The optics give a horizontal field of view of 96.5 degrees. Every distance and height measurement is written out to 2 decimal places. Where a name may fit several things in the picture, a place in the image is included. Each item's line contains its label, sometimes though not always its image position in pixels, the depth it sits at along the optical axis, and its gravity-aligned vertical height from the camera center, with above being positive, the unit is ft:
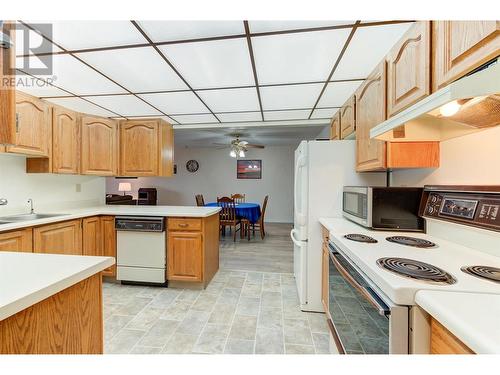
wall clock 23.43 +2.00
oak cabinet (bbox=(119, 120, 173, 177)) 10.16 +1.68
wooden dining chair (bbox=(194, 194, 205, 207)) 16.37 -1.11
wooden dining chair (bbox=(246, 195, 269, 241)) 15.89 -2.69
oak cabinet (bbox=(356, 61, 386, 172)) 5.18 +1.81
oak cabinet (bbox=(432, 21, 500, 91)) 2.67 +1.86
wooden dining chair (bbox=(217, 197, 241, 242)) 15.08 -1.87
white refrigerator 6.88 -0.10
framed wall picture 22.56 +1.66
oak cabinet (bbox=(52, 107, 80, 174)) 8.13 +1.66
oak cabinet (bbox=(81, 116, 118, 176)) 9.28 +1.67
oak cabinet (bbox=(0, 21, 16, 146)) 2.35 +0.96
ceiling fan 15.79 +2.85
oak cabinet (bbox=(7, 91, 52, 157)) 6.91 +1.91
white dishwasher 8.27 -2.44
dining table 15.42 -1.85
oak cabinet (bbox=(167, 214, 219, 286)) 8.13 -2.39
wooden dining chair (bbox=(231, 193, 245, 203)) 18.34 -1.27
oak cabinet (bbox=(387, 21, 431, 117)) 3.76 +2.23
